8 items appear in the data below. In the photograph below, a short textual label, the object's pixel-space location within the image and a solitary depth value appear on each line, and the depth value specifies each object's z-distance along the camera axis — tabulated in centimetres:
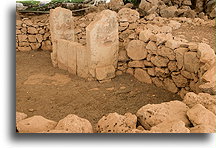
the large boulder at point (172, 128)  228
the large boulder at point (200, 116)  253
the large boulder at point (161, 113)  271
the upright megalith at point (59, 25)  714
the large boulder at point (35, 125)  245
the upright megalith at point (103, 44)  581
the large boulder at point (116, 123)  256
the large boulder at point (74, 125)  242
